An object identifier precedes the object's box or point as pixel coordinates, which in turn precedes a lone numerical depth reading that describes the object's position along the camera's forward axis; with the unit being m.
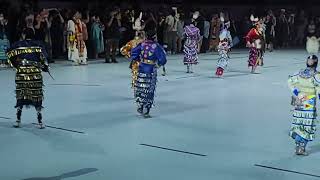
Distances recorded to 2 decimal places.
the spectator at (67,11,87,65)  15.93
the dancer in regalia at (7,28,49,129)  7.57
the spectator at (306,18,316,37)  21.11
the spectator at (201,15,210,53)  22.19
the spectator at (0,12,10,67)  15.41
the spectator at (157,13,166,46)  20.47
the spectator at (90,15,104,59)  17.67
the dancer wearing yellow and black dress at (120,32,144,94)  9.62
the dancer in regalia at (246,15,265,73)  14.35
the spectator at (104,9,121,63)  17.31
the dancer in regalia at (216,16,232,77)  13.47
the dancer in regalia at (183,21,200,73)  14.30
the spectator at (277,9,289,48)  25.30
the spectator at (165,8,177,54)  20.52
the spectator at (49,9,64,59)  16.91
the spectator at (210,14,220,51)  22.80
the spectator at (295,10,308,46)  26.89
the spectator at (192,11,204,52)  21.32
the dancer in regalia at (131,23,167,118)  8.58
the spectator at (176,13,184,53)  20.88
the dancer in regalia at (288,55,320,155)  6.42
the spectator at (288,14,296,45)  26.14
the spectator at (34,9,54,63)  15.99
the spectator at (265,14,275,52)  23.67
